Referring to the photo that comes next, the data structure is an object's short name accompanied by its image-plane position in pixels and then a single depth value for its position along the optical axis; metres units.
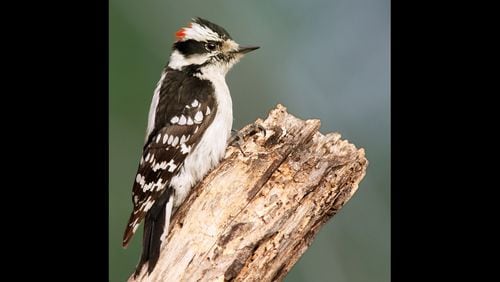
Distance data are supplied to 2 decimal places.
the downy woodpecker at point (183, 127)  5.71
